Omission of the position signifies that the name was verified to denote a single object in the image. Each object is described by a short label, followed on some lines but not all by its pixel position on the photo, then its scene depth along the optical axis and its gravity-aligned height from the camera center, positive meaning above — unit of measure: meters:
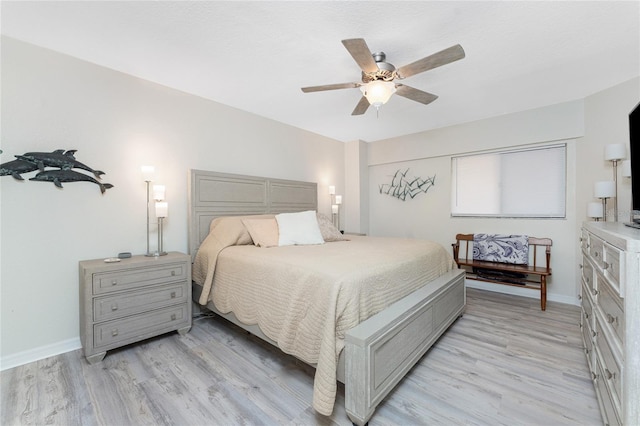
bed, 1.45 -0.60
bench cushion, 3.50 -0.47
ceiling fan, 1.70 +1.02
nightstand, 2.05 -0.73
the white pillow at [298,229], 2.87 -0.18
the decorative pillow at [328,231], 3.27 -0.23
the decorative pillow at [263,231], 2.78 -0.19
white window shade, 3.46 +0.42
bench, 3.23 -0.69
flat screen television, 1.68 +0.35
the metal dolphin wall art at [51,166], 2.03 +0.36
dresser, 1.02 -0.50
